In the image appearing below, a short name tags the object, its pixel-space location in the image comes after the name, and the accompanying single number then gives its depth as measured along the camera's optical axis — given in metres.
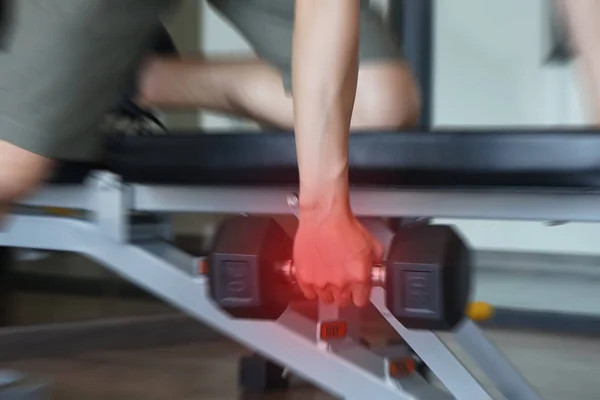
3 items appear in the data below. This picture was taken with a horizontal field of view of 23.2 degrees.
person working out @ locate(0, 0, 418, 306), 1.57
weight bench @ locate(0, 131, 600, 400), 1.69
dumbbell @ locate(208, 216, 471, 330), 1.65
